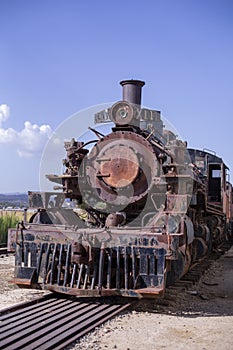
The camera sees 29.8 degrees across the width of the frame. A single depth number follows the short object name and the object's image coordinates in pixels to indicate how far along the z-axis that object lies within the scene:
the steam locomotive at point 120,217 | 6.18
